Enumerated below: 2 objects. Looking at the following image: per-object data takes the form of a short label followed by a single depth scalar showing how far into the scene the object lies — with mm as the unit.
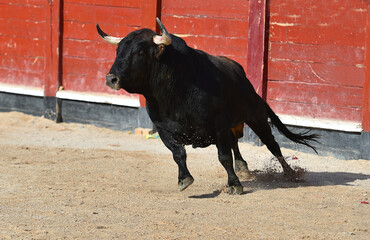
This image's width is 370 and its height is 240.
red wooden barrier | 19172
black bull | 14289
